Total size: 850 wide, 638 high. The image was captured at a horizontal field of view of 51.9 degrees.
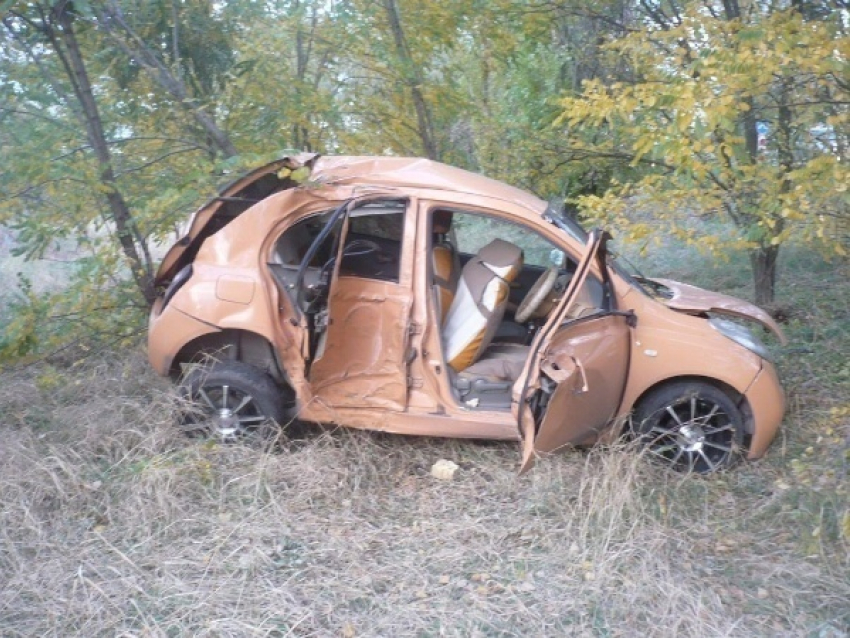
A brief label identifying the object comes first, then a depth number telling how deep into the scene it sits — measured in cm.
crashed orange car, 523
